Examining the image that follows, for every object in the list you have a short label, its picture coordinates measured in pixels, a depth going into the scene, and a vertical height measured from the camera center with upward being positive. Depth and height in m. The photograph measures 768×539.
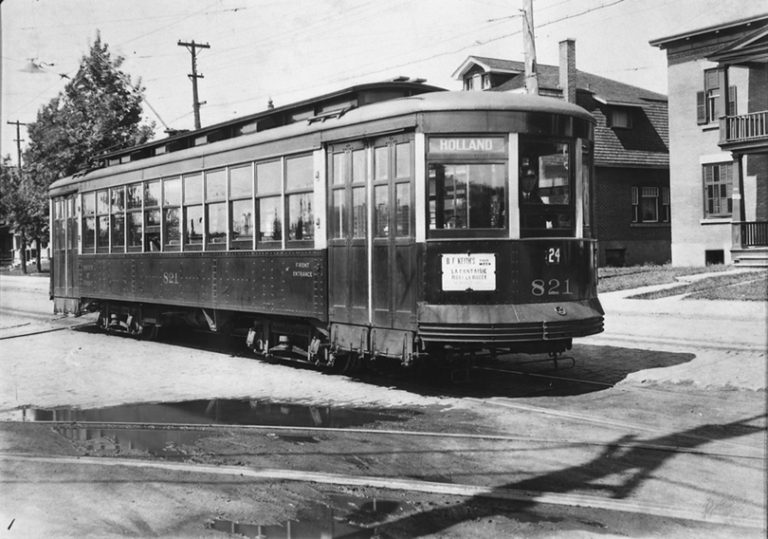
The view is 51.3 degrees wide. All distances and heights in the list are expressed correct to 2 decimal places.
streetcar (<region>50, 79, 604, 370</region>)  8.80 +0.37
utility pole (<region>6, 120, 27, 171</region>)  57.64 +9.34
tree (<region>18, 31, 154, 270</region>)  35.03 +6.37
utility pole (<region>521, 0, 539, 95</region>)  17.03 +4.57
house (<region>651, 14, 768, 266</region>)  25.03 +3.75
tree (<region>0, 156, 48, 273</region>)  40.25 +3.11
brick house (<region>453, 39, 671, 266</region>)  34.50 +4.43
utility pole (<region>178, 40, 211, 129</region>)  31.53 +7.88
